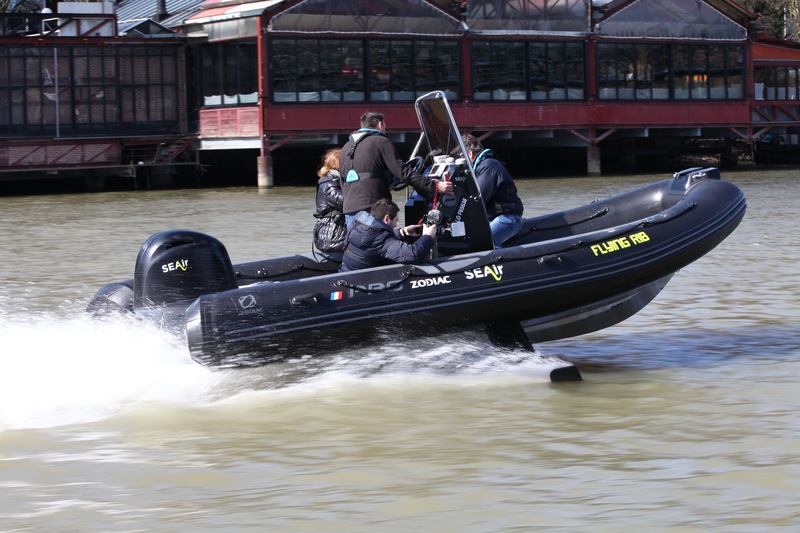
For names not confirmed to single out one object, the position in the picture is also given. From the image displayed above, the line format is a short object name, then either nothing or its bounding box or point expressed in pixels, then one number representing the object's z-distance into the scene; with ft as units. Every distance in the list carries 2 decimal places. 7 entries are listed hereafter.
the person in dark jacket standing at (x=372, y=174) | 54.75
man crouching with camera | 52.75
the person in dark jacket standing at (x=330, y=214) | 57.98
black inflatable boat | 50.47
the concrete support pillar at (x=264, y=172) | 192.34
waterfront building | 196.75
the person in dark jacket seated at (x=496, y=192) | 60.08
